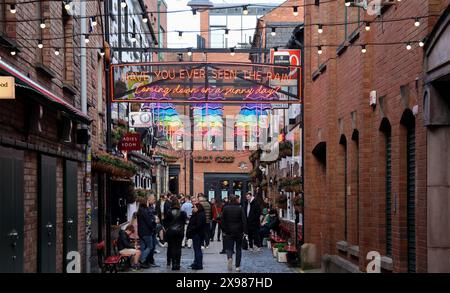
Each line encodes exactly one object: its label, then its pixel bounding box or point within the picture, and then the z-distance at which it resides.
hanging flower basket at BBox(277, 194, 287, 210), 27.70
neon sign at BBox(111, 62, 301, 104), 22.31
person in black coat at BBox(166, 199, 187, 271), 19.69
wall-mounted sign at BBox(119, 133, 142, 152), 23.58
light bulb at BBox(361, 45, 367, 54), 14.31
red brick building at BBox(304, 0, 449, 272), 11.20
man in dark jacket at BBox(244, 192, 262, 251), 26.86
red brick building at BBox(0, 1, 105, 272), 10.43
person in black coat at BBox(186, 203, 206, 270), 19.50
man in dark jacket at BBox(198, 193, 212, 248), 27.10
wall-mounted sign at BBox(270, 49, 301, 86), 22.56
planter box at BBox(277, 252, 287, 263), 22.22
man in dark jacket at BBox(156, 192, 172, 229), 26.88
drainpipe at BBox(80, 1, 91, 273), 17.05
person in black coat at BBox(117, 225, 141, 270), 19.55
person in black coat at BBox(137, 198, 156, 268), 20.45
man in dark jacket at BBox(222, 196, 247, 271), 19.44
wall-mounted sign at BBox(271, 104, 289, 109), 26.78
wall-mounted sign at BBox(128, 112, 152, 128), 28.72
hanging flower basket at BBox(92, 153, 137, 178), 19.36
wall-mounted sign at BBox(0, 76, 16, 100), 8.34
